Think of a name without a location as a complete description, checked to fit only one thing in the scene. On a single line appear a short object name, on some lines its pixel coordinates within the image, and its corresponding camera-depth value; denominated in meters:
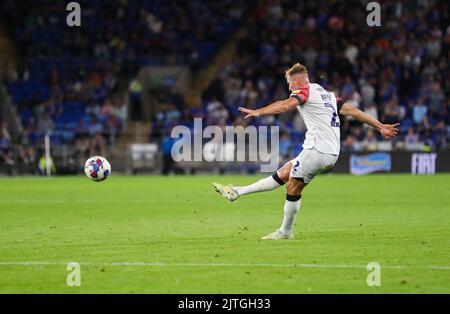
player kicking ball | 13.21
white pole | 36.06
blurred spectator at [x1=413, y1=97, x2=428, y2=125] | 35.06
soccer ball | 18.95
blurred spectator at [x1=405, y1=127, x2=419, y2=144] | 34.19
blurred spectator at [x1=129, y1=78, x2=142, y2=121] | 41.47
